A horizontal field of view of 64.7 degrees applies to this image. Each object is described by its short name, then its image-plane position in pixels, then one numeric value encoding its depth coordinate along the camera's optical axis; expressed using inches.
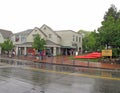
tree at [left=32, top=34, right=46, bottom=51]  758.1
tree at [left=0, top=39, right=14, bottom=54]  954.1
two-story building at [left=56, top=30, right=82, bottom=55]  1055.5
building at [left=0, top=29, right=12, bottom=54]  1190.0
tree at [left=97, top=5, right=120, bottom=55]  568.0
